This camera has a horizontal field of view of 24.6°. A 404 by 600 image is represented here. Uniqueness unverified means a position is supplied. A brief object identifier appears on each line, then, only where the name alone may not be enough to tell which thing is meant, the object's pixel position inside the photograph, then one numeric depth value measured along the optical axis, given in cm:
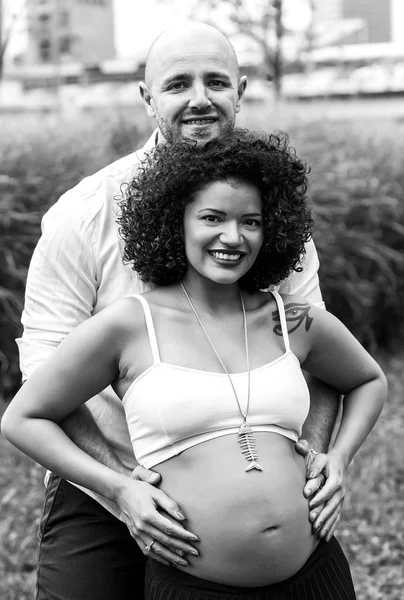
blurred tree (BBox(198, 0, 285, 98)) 1207
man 266
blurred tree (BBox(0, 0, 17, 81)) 1028
